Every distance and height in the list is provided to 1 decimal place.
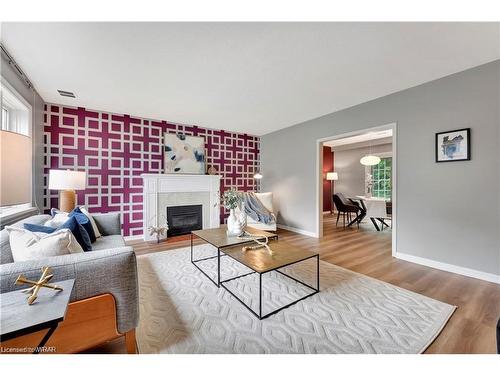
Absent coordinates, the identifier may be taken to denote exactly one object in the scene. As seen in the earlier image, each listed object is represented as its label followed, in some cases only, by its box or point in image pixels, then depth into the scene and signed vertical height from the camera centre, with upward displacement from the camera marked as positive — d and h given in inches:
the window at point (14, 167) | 38.0 +3.5
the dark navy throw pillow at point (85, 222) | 79.8 -14.0
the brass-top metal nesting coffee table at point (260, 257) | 67.9 -25.3
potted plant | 100.1 -15.5
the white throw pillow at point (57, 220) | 74.6 -12.8
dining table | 180.2 -17.9
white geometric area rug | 53.3 -39.9
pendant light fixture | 199.8 +27.3
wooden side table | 28.0 -19.1
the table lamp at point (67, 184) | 105.0 +1.1
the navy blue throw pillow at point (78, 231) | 63.3 -14.1
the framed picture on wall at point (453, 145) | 94.2 +20.5
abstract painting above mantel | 170.9 +28.2
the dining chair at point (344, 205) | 193.9 -16.1
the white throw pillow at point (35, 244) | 47.0 -13.4
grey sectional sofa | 40.3 -18.2
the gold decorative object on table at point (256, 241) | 82.4 -23.1
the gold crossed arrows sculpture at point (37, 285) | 34.1 -17.0
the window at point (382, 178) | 258.5 +13.0
